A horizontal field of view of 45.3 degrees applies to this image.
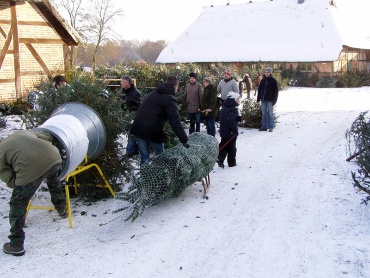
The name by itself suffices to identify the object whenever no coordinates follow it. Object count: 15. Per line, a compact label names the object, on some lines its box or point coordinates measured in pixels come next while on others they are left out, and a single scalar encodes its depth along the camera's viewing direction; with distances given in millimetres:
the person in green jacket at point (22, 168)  4652
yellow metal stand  5637
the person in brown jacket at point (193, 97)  10766
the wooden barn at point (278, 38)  38156
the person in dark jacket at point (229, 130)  8547
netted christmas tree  5672
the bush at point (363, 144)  5797
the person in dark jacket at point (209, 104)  10555
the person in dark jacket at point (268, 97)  12531
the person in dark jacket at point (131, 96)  8128
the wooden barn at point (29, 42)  14703
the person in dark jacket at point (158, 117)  6453
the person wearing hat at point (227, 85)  11168
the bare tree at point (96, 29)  49788
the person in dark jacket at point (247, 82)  22703
